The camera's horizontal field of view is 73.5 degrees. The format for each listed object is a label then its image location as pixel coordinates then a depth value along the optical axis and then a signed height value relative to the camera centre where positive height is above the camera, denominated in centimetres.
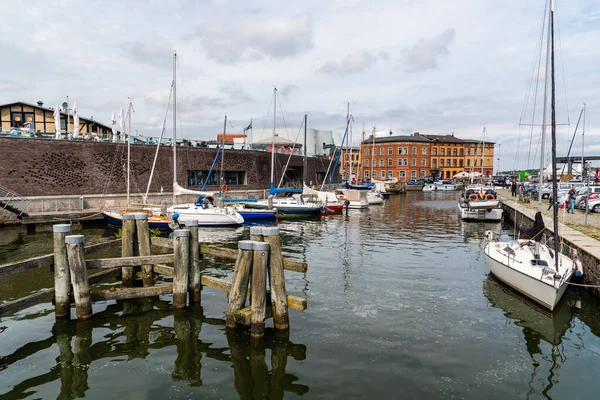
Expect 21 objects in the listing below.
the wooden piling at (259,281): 835 -220
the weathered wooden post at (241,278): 859 -221
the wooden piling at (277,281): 871 -228
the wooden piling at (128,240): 1138 -184
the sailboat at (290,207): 3540 -274
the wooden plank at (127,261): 961 -212
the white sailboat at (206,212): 2745 -254
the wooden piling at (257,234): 896 -130
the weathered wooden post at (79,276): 911 -232
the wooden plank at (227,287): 882 -271
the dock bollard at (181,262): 1004 -217
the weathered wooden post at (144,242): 1131 -188
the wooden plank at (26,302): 841 -281
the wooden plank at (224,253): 941 -200
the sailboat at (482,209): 3207 -255
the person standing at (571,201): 2583 -150
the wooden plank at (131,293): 992 -297
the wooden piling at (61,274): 916 -230
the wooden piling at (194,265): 1039 -232
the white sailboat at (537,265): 1106 -271
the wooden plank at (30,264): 852 -199
